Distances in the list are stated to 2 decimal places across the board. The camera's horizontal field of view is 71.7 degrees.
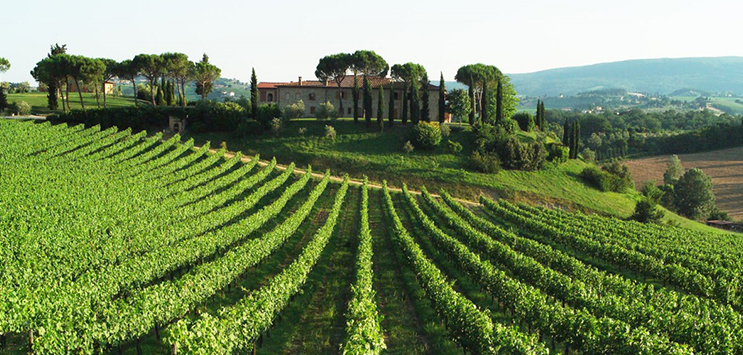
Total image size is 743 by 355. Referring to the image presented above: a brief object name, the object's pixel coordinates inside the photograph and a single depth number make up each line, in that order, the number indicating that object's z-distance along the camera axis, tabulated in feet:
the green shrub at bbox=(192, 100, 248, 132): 255.29
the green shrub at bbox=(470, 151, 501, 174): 224.94
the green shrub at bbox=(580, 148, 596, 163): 333.74
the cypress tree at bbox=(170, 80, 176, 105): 314.35
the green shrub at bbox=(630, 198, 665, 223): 188.34
